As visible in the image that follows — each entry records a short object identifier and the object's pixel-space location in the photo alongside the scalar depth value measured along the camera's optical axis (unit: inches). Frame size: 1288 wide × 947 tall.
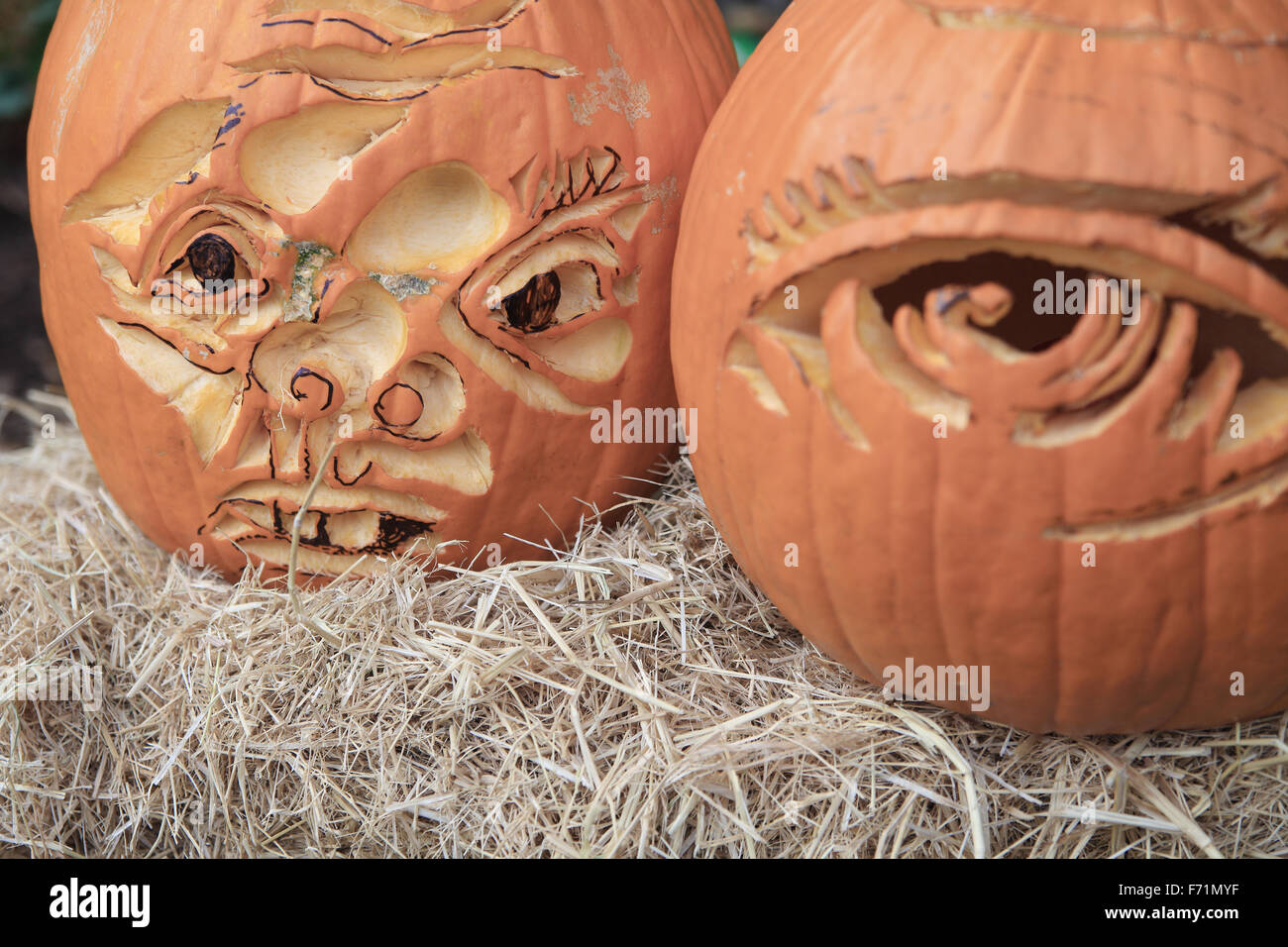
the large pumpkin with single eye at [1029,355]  58.9
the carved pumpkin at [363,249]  63.4
